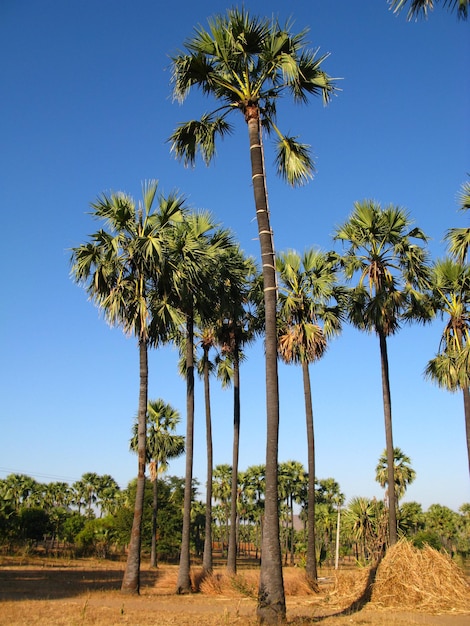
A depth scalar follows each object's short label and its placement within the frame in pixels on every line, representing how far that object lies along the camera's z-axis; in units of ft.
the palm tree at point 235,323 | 74.59
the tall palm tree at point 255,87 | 41.73
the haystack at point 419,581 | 50.14
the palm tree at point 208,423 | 79.24
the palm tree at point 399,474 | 148.36
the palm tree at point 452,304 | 72.08
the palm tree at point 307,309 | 75.36
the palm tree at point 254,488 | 196.20
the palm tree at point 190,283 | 62.39
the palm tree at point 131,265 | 58.54
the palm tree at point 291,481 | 197.36
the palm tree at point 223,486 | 204.44
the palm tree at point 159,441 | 135.44
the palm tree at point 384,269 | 70.38
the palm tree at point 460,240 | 55.72
